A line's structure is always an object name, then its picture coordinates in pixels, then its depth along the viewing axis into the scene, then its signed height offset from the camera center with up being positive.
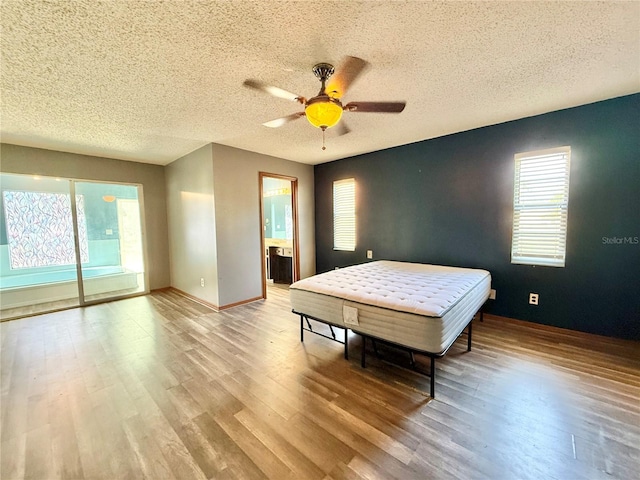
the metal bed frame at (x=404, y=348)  1.82 -1.15
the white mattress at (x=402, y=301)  1.80 -0.66
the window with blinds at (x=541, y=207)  2.88 +0.12
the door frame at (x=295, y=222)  4.90 +0.01
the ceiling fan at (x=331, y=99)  1.71 +0.89
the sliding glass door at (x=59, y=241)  4.22 -0.25
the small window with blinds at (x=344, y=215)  4.81 +0.13
